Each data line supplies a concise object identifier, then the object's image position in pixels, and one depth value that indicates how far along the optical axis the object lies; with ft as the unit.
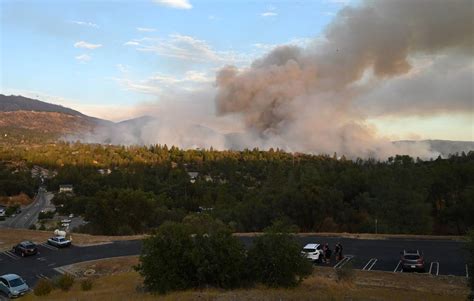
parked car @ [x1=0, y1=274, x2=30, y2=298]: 74.23
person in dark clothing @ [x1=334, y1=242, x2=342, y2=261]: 88.38
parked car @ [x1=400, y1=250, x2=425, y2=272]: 77.02
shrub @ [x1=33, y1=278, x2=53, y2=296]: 72.28
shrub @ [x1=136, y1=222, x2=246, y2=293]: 65.87
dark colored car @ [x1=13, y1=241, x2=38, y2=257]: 106.93
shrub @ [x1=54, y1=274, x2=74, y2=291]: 74.91
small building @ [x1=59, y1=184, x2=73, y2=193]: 357.00
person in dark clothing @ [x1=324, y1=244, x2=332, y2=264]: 88.13
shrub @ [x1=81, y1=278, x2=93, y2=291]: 74.28
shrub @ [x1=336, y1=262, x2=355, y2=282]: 69.82
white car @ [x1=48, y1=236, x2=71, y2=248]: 115.03
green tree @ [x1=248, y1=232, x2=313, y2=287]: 66.13
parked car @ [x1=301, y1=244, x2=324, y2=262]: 85.89
